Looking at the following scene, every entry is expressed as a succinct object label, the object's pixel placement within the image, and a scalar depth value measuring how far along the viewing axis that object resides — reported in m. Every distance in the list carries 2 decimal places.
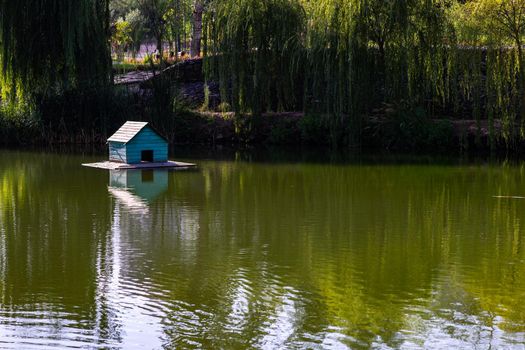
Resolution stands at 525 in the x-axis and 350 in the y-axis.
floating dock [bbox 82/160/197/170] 23.64
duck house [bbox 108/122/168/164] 24.33
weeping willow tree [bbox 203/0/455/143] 29.30
